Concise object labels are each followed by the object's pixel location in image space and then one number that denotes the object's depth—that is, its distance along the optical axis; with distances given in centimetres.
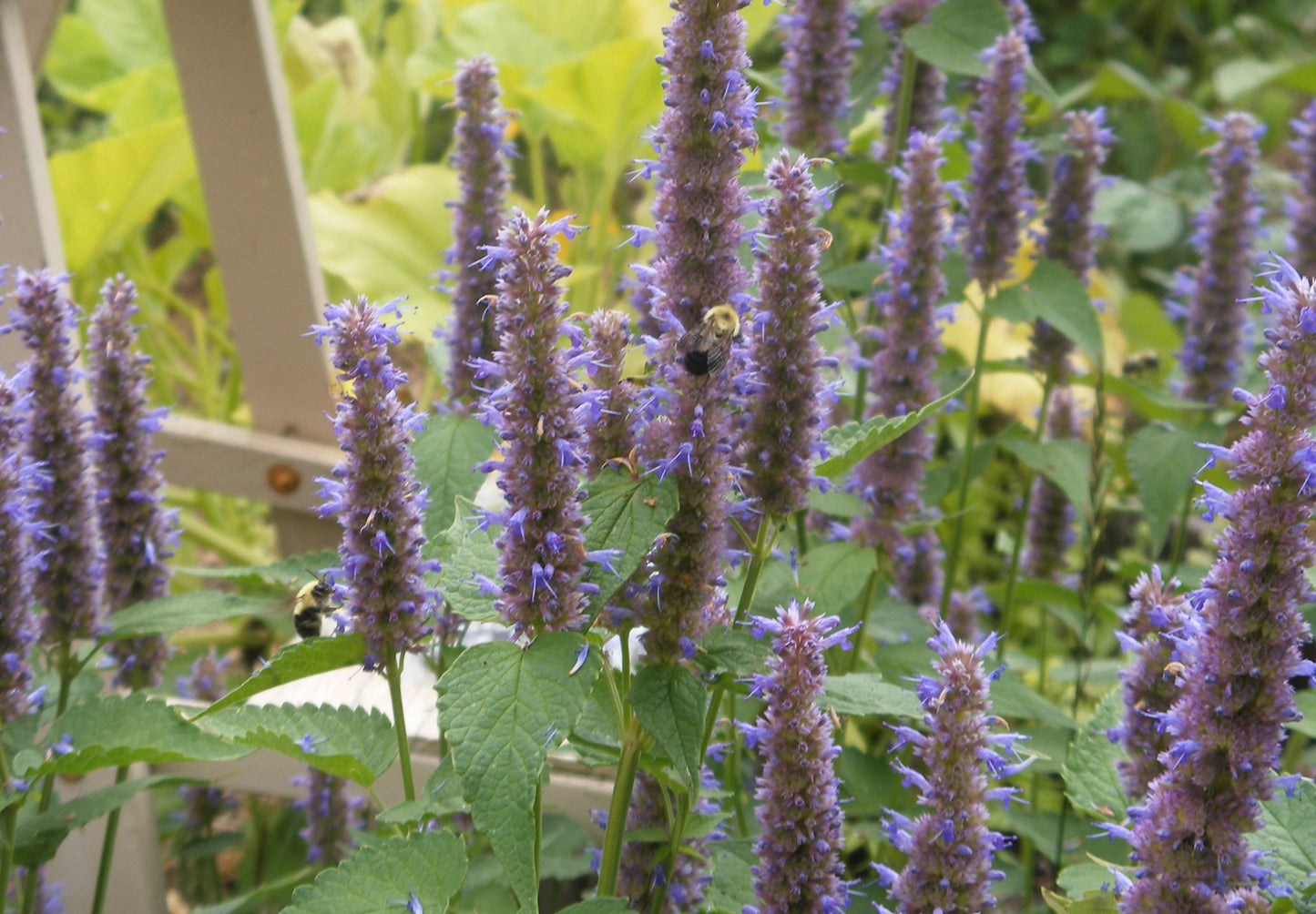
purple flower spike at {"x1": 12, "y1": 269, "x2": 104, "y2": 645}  75
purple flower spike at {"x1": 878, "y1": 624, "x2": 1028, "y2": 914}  65
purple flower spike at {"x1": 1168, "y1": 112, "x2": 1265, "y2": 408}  95
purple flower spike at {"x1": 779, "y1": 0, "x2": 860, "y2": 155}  88
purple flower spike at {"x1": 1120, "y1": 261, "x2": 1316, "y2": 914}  64
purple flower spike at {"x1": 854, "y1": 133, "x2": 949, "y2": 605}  85
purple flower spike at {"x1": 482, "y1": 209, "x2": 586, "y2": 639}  65
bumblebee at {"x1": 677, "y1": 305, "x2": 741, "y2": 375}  67
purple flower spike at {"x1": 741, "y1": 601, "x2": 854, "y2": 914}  66
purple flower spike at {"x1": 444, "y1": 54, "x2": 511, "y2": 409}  79
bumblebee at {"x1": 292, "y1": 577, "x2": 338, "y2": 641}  79
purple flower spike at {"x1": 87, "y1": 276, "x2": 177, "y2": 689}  78
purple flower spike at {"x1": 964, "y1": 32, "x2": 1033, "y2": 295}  88
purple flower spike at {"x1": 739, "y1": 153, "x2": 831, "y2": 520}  69
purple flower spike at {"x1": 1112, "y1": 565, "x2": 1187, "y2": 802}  72
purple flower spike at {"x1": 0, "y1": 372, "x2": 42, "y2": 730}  72
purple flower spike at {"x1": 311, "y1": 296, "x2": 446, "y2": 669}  68
